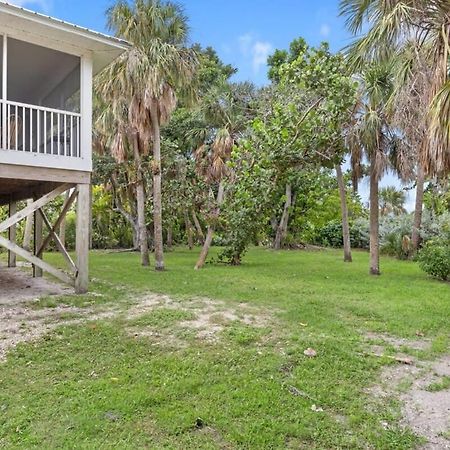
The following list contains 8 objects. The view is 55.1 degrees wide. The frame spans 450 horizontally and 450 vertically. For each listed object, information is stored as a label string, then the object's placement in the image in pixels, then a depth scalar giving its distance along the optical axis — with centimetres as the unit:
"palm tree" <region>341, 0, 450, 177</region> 560
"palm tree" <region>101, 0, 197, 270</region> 1151
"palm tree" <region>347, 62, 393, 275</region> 1089
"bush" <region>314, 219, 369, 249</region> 2302
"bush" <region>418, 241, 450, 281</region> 1113
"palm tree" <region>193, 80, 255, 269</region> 1455
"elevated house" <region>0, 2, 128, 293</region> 746
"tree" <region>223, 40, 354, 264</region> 1108
